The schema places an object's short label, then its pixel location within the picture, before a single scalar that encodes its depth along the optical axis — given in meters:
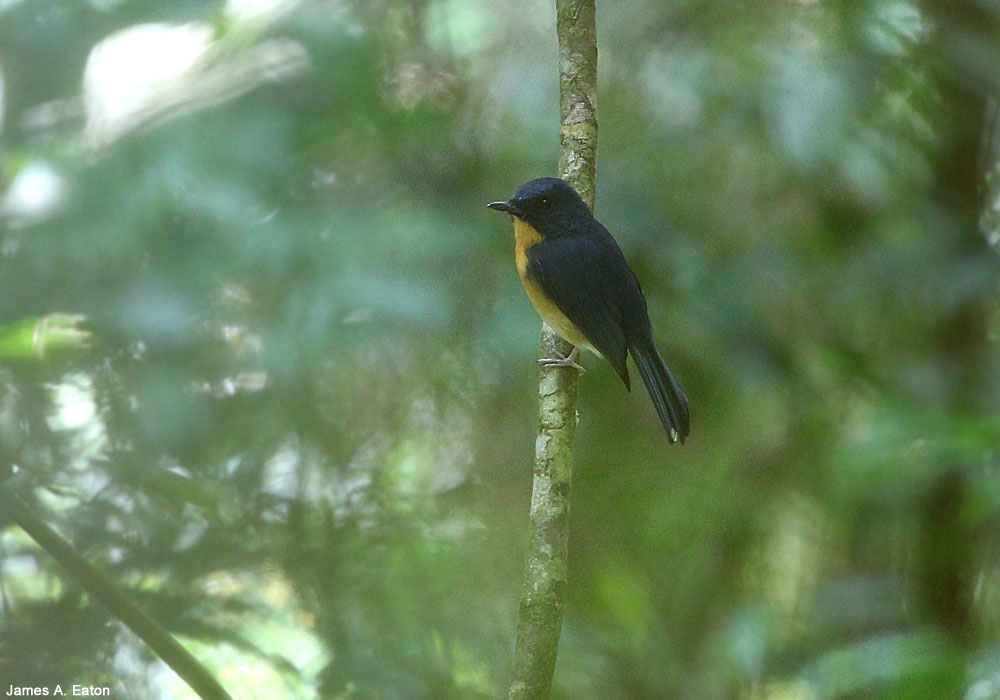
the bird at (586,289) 6.11
